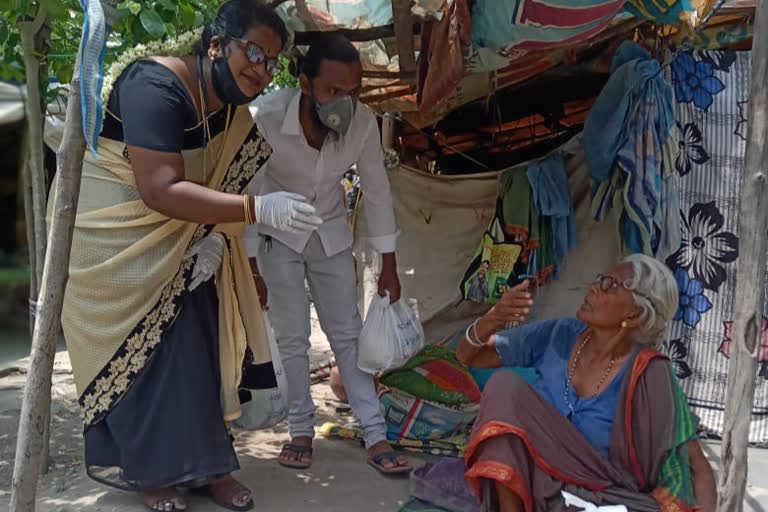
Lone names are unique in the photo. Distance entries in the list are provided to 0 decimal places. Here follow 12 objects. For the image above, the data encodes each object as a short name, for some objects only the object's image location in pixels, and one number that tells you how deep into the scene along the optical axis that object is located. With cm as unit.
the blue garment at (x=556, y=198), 399
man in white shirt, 323
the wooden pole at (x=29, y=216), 332
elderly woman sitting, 239
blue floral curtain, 371
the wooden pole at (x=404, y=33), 307
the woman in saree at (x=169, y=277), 256
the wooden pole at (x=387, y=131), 522
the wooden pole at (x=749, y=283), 191
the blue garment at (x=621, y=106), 346
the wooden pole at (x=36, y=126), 306
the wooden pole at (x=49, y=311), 209
